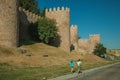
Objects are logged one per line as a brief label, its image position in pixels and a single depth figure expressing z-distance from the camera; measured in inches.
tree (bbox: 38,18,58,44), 867.1
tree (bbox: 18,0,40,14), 1070.3
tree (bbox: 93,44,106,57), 1262.7
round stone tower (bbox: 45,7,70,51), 937.2
